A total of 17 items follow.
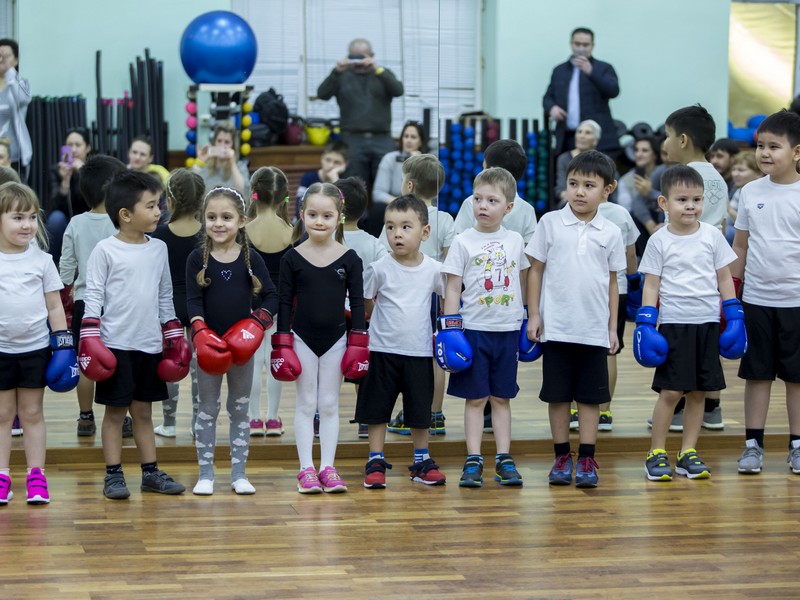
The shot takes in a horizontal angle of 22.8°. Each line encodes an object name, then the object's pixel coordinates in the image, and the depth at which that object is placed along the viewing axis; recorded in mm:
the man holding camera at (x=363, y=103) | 12170
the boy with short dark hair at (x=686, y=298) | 7270
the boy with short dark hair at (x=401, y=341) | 7191
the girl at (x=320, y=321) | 6955
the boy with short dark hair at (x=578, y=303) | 7173
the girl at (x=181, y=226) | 7560
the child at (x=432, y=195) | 8085
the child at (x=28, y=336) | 6647
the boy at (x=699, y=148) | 8146
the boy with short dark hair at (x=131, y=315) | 6810
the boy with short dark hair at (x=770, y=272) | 7469
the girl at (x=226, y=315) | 6732
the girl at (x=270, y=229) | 8164
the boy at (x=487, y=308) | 7197
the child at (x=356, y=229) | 8007
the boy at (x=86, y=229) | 7765
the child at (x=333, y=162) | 10913
